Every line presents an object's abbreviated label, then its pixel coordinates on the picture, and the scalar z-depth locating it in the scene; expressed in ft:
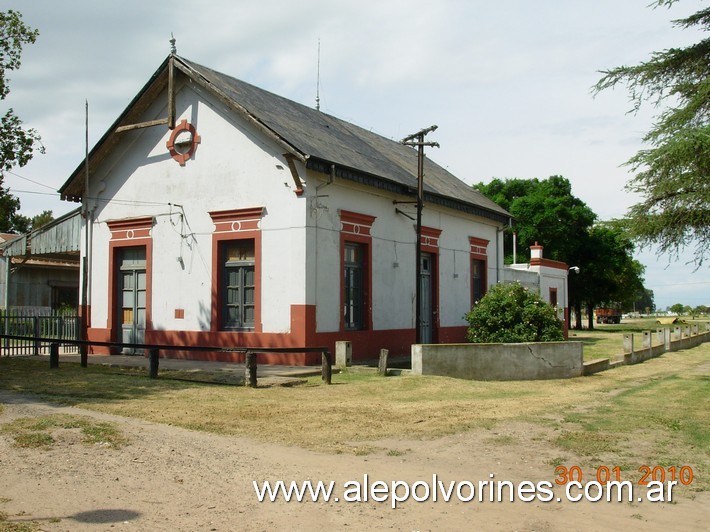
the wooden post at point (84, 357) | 52.08
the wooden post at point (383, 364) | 47.18
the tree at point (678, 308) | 385.87
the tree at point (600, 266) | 155.22
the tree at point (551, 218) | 151.84
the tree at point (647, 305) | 524.69
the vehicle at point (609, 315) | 281.95
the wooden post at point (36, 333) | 63.00
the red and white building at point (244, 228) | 54.39
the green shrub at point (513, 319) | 56.13
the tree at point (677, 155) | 41.63
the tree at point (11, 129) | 54.60
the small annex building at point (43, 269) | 76.64
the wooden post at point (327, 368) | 43.42
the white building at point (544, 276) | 96.43
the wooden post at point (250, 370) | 40.55
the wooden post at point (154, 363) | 44.16
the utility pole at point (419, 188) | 58.80
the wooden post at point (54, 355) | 49.39
